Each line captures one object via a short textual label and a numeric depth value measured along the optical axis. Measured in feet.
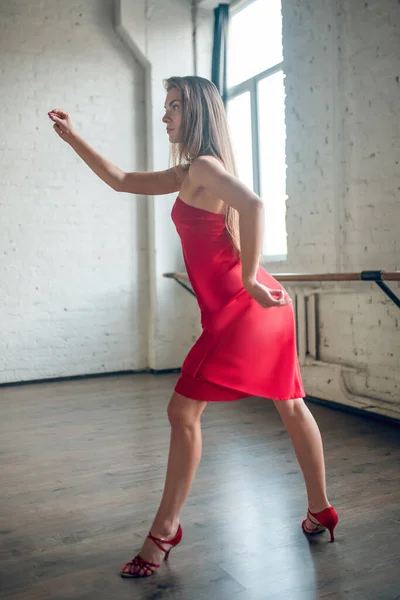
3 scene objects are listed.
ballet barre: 9.98
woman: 5.77
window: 16.30
